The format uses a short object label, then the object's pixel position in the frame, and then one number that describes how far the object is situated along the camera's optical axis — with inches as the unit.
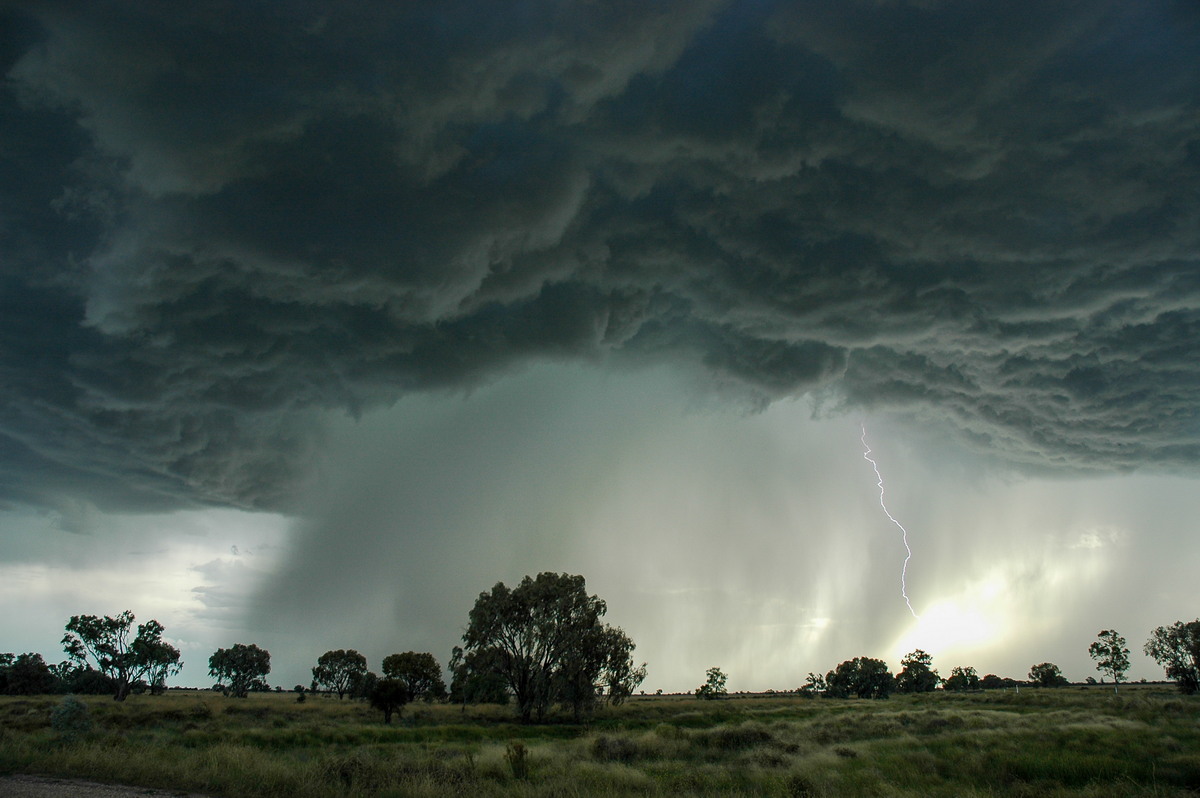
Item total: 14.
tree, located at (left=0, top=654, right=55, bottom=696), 3558.1
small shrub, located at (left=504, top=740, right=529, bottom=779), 740.0
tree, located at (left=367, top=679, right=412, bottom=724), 1998.0
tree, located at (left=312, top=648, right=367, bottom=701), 5137.8
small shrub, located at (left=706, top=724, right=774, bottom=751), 1238.3
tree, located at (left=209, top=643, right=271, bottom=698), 5418.3
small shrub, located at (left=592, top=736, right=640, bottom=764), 1070.4
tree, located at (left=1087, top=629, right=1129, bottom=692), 5999.0
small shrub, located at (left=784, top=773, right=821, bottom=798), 668.5
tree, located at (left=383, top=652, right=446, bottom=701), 3622.0
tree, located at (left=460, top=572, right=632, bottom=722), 2373.3
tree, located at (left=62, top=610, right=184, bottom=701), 3486.7
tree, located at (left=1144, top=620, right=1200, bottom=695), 3720.5
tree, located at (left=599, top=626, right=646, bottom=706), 2640.3
